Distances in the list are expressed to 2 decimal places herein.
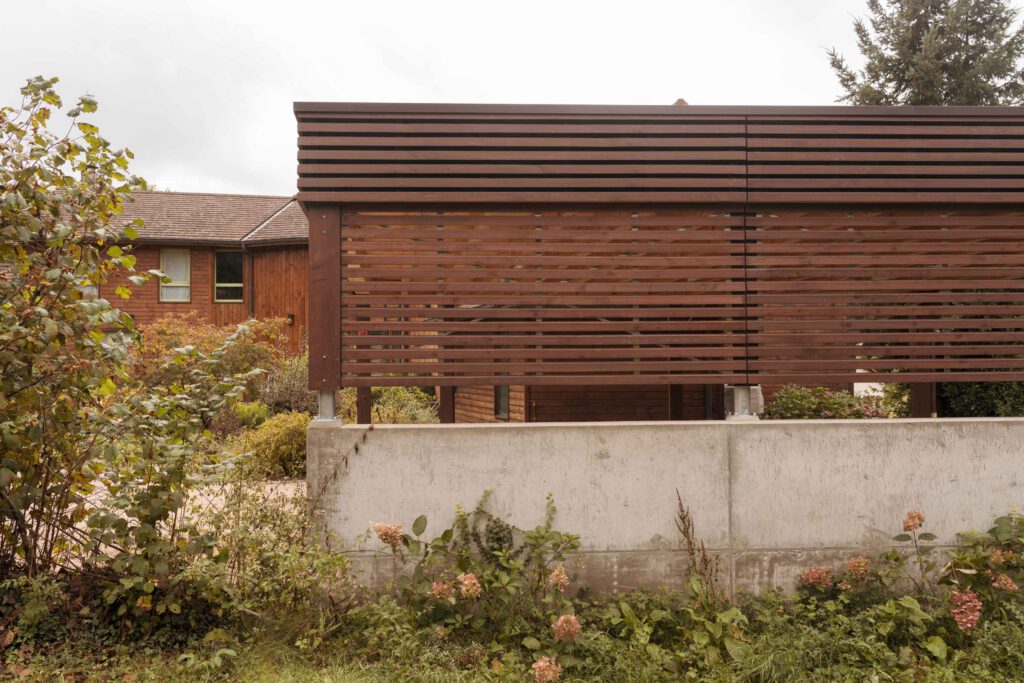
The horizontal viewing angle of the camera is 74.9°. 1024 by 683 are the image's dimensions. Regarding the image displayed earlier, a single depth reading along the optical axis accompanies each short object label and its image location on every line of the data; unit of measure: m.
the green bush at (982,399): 5.67
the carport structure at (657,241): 4.39
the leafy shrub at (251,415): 10.69
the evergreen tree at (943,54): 14.27
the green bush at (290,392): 11.65
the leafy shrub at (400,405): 8.99
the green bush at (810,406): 5.57
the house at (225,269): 17.94
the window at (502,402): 10.19
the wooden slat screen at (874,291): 4.54
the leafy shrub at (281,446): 7.91
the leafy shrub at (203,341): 12.12
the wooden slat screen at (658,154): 4.40
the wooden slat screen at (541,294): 4.39
